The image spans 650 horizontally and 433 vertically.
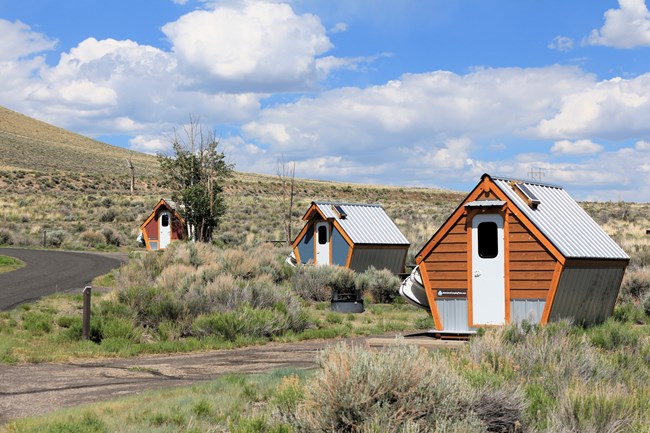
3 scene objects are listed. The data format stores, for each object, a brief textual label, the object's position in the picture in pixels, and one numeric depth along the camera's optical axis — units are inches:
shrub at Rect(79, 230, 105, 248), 2063.0
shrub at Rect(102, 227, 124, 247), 2145.7
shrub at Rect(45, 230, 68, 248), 2025.1
